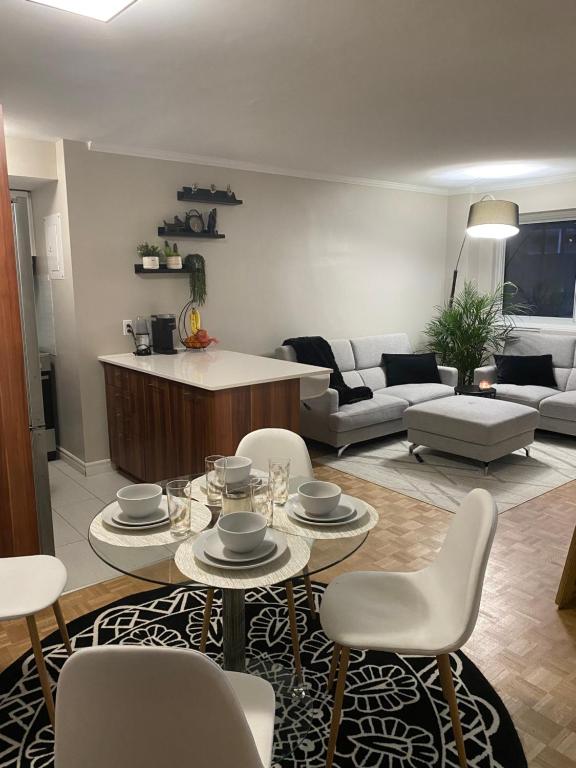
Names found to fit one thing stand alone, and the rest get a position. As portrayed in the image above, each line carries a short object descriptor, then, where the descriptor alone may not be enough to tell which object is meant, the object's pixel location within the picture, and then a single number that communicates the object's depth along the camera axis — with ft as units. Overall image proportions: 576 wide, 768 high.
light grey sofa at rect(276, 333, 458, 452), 15.55
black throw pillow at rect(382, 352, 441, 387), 19.06
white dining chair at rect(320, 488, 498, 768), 5.43
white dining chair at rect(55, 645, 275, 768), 3.44
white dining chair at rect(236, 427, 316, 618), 8.33
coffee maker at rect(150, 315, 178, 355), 14.58
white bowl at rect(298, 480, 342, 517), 6.03
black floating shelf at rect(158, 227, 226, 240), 14.75
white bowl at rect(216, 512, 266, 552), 5.16
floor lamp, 15.66
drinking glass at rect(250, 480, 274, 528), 6.07
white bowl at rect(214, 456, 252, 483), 6.57
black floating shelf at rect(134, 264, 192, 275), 14.44
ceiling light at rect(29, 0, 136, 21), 6.41
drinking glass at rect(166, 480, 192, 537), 5.78
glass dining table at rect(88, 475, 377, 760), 5.14
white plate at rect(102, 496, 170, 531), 5.86
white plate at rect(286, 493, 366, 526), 5.99
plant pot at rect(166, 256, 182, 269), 14.70
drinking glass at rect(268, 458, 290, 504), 6.41
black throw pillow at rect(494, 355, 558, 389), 18.43
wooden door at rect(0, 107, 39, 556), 8.30
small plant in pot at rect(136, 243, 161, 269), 14.34
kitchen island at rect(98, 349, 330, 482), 11.16
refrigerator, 8.46
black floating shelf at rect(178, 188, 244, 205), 14.97
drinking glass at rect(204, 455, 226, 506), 6.44
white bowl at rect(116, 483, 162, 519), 5.95
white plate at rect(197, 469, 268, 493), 6.42
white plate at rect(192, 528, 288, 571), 5.11
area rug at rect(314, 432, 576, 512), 13.26
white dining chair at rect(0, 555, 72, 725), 6.09
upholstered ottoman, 14.24
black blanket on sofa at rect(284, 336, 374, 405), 16.02
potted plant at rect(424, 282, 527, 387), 19.92
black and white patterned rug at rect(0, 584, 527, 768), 6.10
